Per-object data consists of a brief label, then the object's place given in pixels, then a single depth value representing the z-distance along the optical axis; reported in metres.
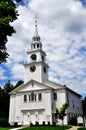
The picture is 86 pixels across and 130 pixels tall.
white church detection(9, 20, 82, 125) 23.92
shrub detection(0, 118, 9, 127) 21.63
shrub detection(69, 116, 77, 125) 22.86
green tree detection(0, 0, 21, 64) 9.12
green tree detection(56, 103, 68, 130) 15.50
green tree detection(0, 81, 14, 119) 32.10
